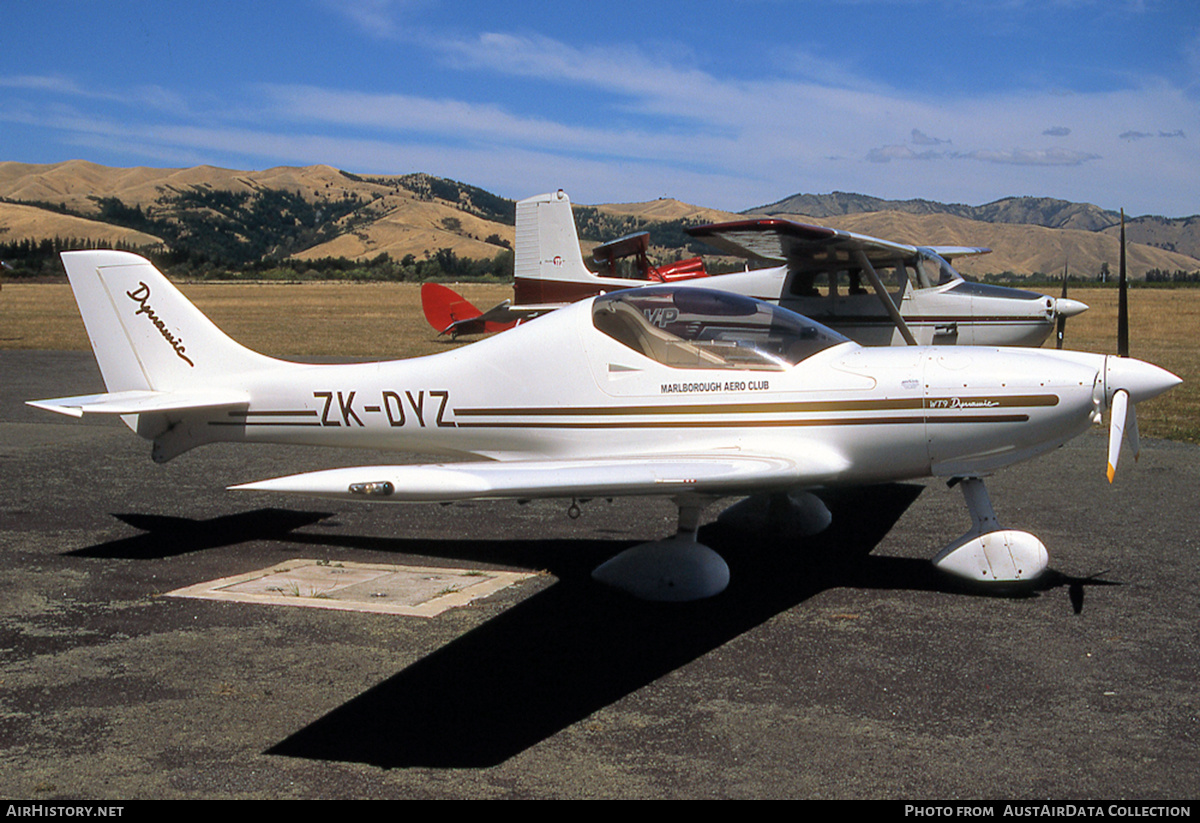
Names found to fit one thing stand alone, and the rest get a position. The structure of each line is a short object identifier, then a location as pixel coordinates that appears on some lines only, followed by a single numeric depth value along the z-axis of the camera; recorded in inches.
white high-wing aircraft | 507.2
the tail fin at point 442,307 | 1229.7
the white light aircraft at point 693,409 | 231.3
